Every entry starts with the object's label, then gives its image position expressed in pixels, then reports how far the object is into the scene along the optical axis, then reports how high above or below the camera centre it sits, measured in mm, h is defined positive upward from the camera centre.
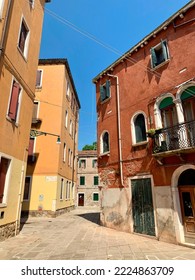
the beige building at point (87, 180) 29984 +1756
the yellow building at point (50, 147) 14805 +3900
